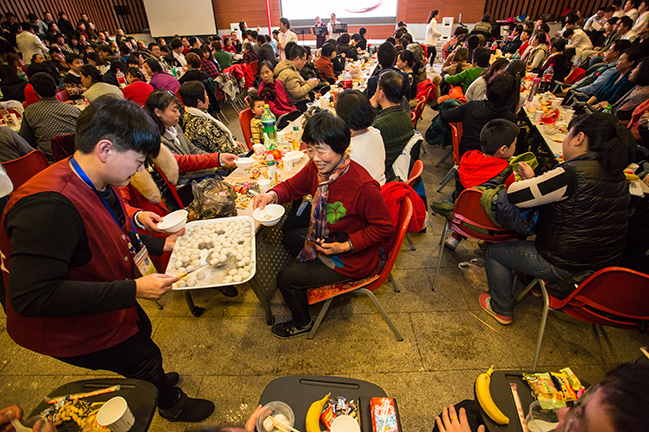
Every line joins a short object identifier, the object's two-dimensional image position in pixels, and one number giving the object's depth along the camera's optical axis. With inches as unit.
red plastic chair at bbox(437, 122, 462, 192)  123.8
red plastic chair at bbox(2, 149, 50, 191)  100.3
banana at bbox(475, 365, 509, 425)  40.3
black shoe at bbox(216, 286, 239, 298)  99.5
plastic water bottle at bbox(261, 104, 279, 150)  113.3
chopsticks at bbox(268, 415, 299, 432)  37.0
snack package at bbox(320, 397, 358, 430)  39.5
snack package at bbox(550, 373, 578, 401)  41.3
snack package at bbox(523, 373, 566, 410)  40.4
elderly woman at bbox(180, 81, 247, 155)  109.2
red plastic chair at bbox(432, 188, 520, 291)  82.7
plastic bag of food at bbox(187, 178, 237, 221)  76.1
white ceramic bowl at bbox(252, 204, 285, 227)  69.3
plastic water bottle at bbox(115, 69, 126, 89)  228.8
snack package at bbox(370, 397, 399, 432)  38.8
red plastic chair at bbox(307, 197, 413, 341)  65.6
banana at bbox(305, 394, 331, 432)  39.3
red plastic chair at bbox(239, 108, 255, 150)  133.7
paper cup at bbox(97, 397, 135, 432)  39.4
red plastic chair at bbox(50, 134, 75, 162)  97.2
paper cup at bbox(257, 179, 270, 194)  85.4
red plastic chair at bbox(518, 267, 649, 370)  53.7
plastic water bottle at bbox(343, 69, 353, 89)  211.6
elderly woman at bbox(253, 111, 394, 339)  64.1
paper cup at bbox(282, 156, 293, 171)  98.0
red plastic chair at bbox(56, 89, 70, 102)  179.6
